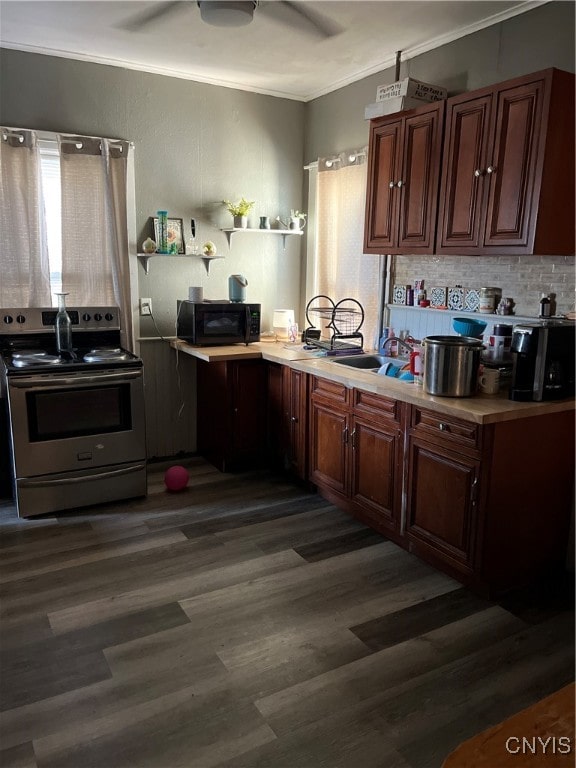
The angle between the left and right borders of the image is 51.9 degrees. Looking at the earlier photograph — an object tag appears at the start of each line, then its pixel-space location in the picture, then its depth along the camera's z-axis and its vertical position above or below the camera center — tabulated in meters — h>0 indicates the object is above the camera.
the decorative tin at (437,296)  3.33 -0.12
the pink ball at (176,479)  3.62 -1.25
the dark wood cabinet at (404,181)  2.97 +0.49
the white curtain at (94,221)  3.65 +0.31
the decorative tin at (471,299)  3.10 -0.12
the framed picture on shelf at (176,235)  3.98 +0.25
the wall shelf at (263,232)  4.16 +0.29
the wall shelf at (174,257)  3.91 +0.10
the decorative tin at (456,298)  3.19 -0.12
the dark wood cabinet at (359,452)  2.89 -0.93
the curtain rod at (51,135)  3.44 +0.80
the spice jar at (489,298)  2.97 -0.11
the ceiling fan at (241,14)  2.53 +1.23
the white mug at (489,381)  2.58 -0.45
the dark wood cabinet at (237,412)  3.81 -0.90
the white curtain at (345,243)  3.86 +0.21
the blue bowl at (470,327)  2.84 -0.24
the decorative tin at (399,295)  3.59 -0.12
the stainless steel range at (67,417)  3.17 -0.81
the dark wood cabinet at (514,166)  2.45 +0.48
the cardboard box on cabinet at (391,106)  3.09 +0.89
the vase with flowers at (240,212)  4.13 +0.42
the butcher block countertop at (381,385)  2.34 -0.52
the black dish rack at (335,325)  3.74 -0.35
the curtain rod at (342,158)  3.82 +0.78
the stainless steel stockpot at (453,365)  2.48 -0.37
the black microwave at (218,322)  3.83 -0.33
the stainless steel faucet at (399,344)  3.45 -0.41
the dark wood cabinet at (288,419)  3.56 -0.90
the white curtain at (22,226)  3.46 +0.26
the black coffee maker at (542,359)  2.38 -0.33
